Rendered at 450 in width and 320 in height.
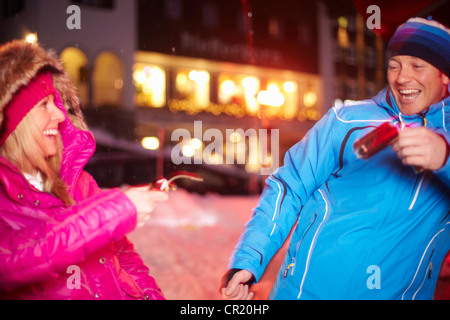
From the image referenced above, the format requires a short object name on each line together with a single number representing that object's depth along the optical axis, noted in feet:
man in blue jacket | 5.18
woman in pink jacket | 4.39
